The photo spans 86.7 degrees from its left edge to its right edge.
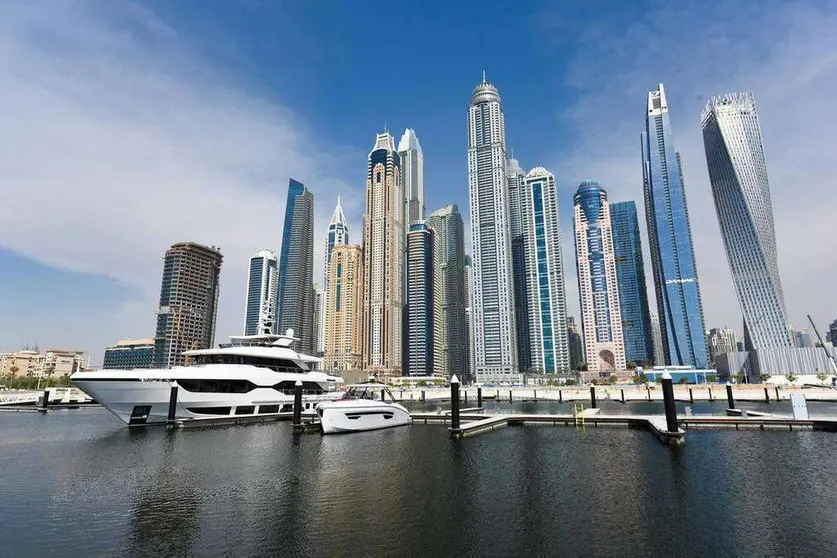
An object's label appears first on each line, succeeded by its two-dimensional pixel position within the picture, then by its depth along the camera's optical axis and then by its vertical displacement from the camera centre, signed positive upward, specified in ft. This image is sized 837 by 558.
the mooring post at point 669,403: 123.34 -9.49
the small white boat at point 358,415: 149.18 -14.54
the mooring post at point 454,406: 145.44 -11.06
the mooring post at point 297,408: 161.99 -12.38
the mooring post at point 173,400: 161.58 -8.81
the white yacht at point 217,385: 157.28 -3.65
